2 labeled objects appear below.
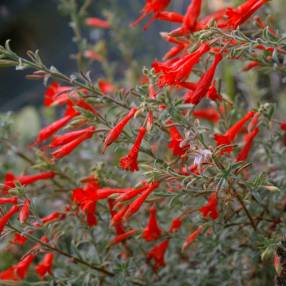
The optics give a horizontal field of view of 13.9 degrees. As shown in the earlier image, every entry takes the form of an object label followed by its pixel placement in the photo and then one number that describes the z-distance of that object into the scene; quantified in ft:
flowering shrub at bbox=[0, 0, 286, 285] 2.38
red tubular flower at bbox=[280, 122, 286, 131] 2.53
